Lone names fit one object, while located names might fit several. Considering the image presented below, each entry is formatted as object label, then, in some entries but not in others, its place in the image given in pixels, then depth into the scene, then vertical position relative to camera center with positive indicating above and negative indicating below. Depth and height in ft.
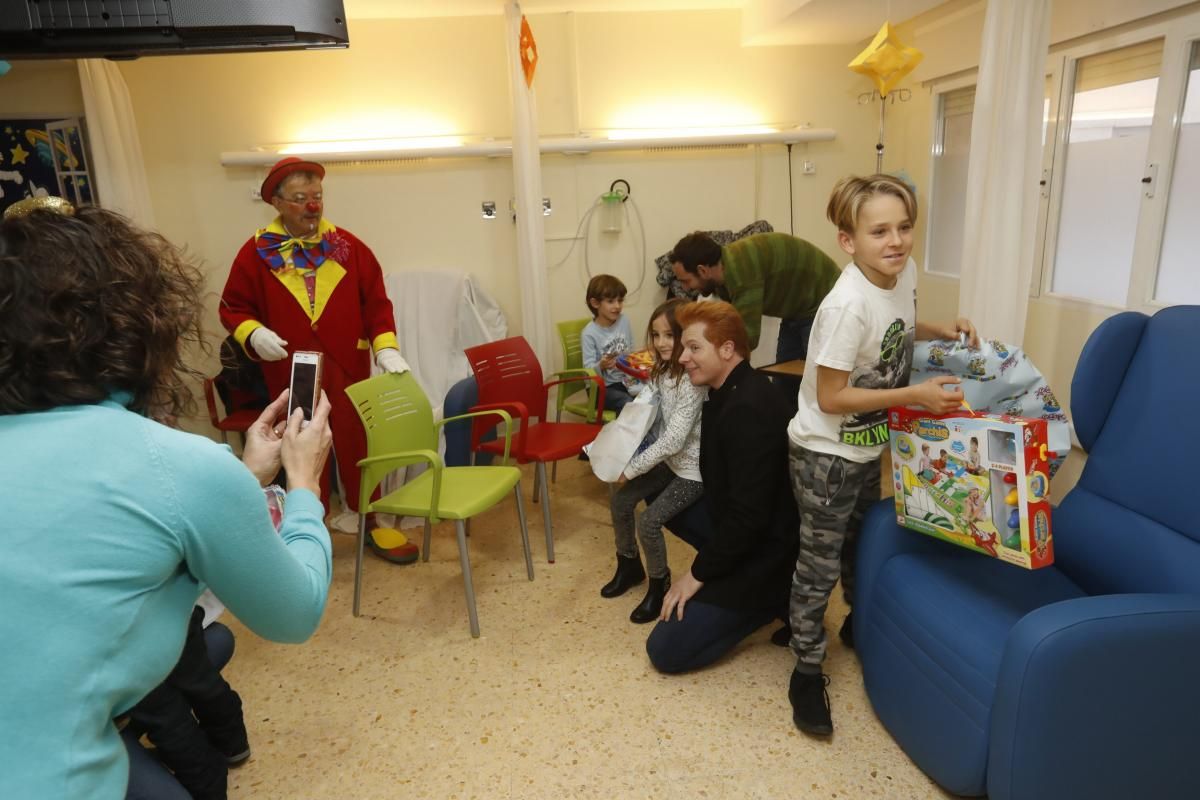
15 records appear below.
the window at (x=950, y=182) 12.44 +0.41
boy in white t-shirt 5.55 -1.35
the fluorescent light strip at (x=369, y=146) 13.35 +1.45
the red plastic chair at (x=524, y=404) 9.71 -2.48
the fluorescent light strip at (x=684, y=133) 13.87 +1.53
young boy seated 12.08 -1.96
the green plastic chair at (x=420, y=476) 7.98 -2.73
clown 9.05 -0.90
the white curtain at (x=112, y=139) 12.03 +1.58
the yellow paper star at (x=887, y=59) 11.57 +2.31
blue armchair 4.54 -2.86
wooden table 10.27 -2.19
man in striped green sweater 9.92 -0.83
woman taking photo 2.38 -0.89
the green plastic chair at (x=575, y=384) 11.78 -2.64
